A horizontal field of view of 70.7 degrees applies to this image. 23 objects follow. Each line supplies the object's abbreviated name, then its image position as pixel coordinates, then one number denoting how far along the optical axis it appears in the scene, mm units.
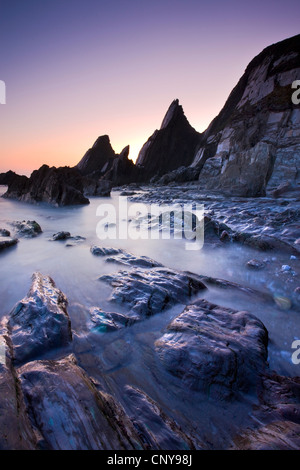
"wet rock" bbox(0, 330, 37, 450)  1169
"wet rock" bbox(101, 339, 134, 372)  2107
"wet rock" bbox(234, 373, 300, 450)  1380
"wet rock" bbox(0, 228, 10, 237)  7149
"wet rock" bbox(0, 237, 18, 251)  5776
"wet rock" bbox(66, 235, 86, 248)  6324
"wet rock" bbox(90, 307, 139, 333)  2596
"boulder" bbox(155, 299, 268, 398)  1873
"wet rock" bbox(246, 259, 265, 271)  4580
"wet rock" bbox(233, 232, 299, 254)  5367
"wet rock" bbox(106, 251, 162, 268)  4566
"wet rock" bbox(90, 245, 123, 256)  5291
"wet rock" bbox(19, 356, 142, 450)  1274
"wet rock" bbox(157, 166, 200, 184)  39469
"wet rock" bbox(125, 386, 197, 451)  1397
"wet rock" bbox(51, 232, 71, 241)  6926
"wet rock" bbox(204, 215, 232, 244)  6505
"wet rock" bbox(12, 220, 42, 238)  7424
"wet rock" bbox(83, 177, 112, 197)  28844
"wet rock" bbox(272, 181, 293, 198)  14008
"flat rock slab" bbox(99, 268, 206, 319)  3029
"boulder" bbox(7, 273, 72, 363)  2127
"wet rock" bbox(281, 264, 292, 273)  4366
